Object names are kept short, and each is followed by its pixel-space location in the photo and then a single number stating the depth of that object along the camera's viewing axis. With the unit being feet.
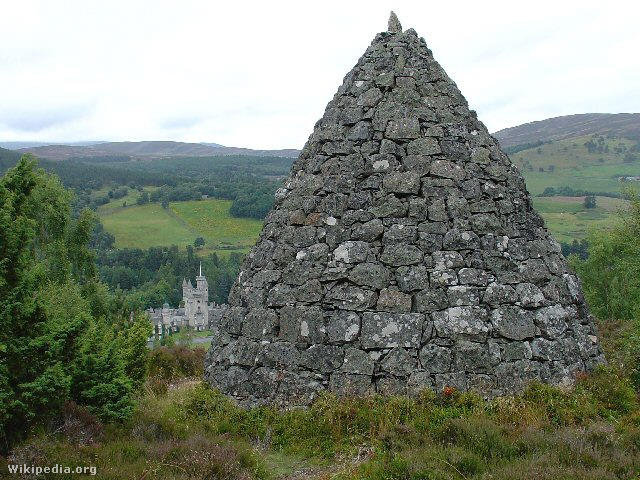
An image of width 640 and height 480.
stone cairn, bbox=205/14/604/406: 23.67
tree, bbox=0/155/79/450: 19.48
